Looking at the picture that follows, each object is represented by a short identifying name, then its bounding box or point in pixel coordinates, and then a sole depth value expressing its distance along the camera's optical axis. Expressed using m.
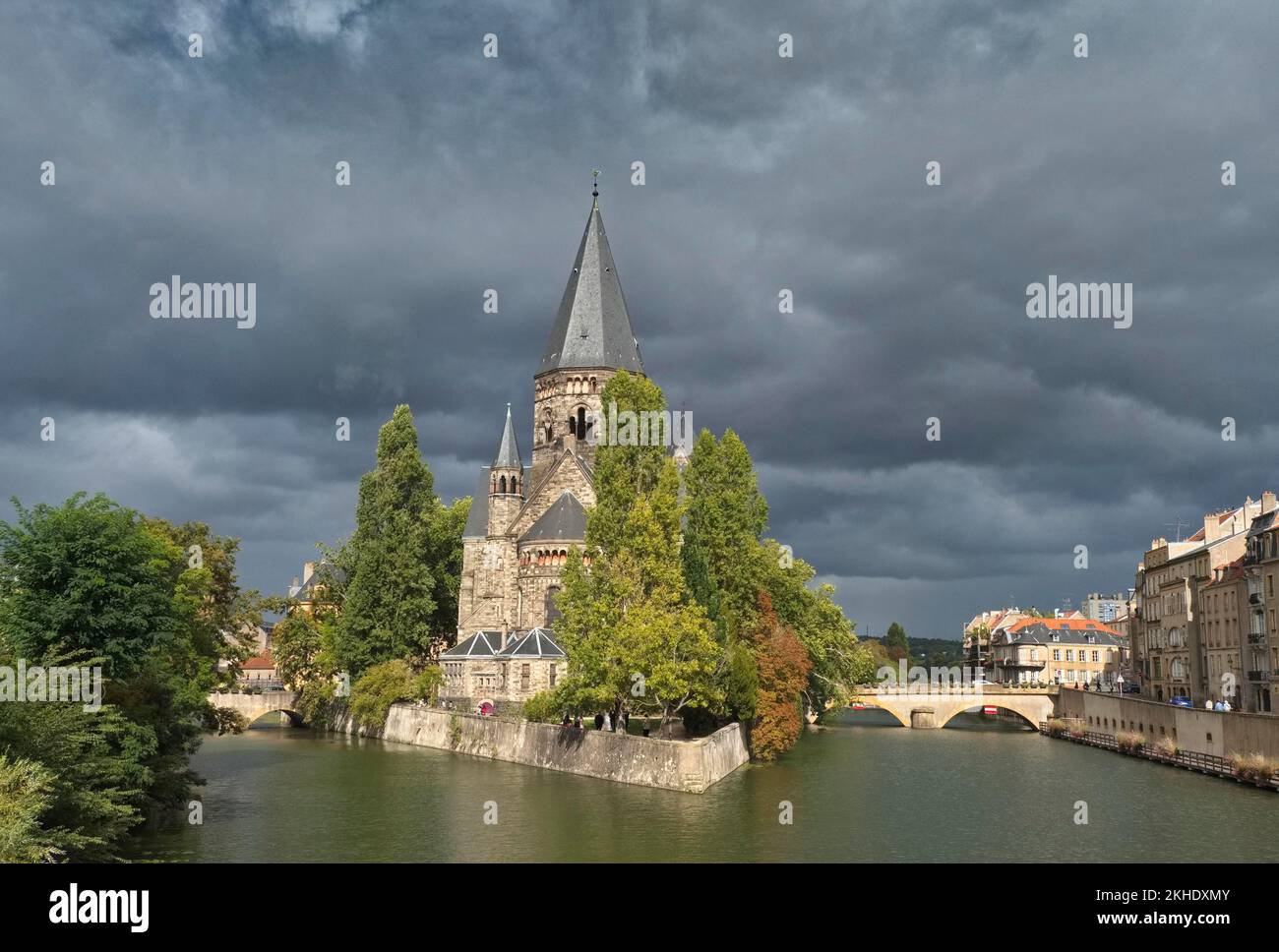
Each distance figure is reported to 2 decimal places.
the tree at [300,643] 76.12
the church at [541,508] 65.12
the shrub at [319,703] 72.38
